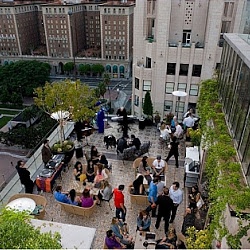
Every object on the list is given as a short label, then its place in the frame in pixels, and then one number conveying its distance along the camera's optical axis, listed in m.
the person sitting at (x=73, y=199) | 9.54
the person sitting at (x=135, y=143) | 12.97
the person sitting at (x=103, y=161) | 11.66
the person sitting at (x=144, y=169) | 10.82
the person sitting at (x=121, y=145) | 12.94
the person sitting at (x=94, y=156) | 11.78
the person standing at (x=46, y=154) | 11.92
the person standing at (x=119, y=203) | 9.01
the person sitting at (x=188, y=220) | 8.53
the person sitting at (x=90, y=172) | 11.17
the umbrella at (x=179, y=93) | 15.97
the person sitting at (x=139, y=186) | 9.93
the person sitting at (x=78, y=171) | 11.20
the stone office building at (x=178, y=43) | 24.47
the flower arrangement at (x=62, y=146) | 12.90
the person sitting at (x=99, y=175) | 10.74
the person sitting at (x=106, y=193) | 9.95
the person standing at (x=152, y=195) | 9.20
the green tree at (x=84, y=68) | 71.06
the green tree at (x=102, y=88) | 51.55
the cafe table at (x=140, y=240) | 7.95
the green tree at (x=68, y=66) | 72.31
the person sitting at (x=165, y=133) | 14.39
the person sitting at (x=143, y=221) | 8.48
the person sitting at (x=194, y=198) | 9.02
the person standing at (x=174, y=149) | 12.16
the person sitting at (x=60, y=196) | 9.46
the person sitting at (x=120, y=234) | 8.03
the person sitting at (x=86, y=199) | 9.34
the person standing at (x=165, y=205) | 8.56
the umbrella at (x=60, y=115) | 13.06
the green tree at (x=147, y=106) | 21.87
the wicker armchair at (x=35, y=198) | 9.71
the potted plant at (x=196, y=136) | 12.52
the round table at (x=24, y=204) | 8.94
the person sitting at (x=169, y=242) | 7.78
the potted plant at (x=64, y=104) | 13.16
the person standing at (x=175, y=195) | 9.06
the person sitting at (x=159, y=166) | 10.98
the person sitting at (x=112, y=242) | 7.79
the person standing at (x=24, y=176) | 10.33
